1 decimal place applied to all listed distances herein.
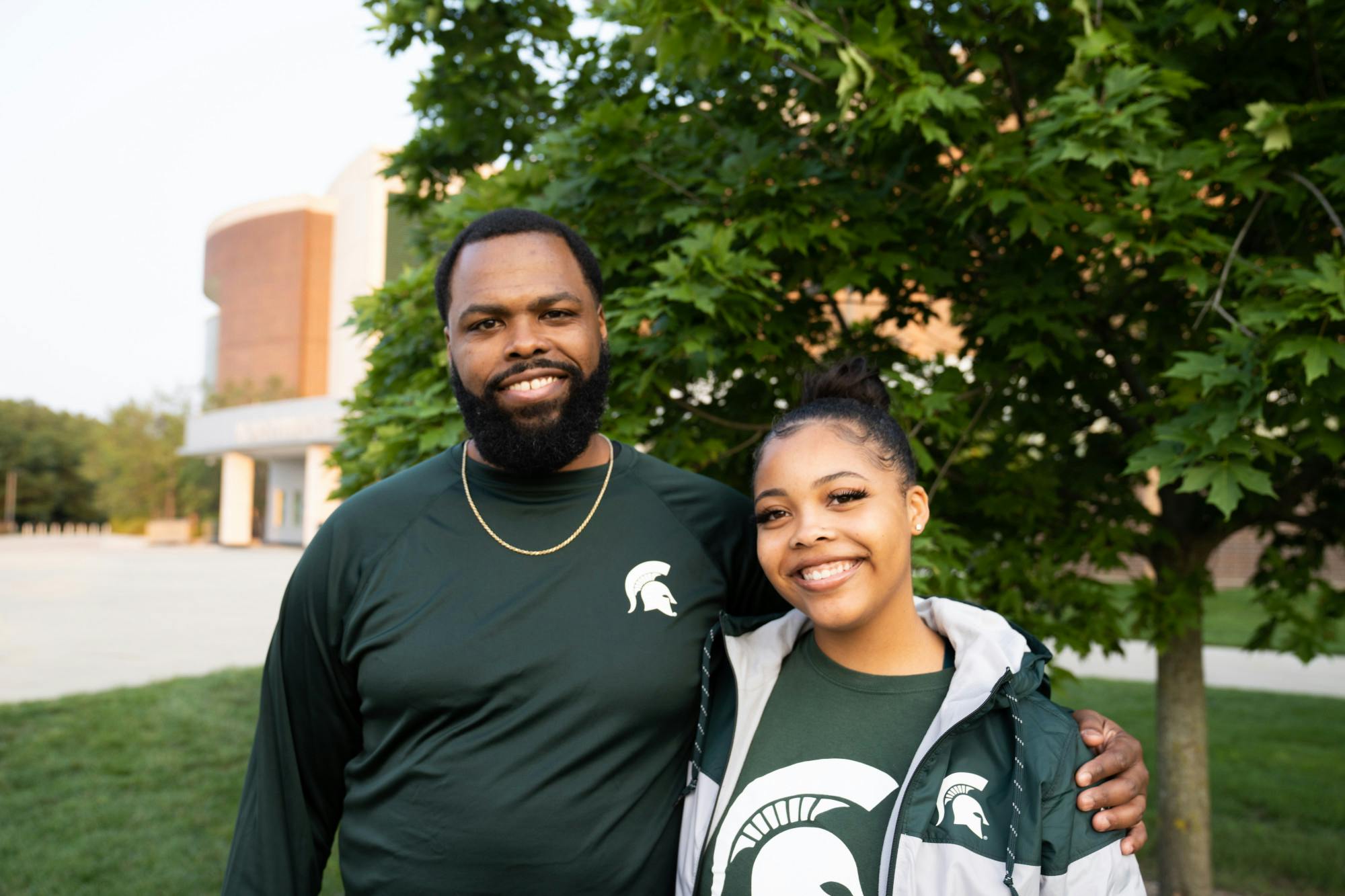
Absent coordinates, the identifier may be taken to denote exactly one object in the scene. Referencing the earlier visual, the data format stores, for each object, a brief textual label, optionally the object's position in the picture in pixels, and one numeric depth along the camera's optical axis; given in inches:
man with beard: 75.0
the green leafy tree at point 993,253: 119.4
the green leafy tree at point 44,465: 2593.5
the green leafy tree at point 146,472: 2010.3
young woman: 64.8
